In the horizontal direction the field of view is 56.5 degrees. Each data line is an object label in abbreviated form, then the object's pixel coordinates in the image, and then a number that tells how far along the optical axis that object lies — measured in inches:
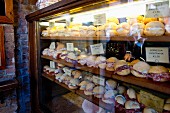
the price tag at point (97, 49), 43.9
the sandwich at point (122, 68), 36.0
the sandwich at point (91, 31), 44.4
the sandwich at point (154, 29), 30.1
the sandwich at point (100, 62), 41.8
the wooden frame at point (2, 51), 65.9
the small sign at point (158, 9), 29.4
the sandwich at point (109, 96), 39.9
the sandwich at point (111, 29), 38.9
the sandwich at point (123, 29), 35.8
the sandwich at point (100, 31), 41.3
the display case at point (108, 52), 31.9
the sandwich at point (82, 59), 48.2
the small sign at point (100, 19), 43.2
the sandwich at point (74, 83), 51.4
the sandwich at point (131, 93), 37.0
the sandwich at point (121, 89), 40.2
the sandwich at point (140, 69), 33.1
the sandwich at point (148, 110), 32.2
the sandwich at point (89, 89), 46.1
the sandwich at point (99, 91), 43.4
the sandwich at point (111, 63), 39.7
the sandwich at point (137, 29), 33.3
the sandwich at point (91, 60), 44.8
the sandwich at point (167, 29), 29.4
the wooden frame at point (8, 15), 65.4
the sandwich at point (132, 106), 34.7
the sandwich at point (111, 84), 41.8
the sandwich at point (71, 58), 51.7
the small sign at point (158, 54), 31.8
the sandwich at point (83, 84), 49.1
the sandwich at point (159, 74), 30.6
